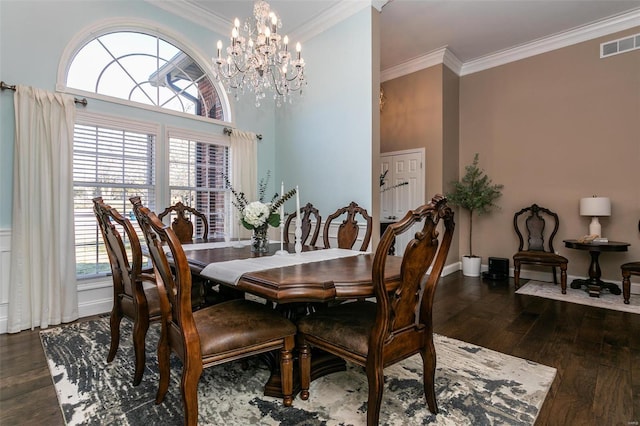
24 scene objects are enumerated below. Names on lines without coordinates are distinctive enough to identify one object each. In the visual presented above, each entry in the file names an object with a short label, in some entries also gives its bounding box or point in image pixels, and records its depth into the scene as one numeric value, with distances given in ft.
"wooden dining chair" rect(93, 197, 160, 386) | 6.04
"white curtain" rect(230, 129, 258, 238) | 14.03
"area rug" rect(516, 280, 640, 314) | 11.59
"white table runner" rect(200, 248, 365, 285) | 5.61
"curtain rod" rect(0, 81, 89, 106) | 8.93
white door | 17.42
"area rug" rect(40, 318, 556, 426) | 5.34
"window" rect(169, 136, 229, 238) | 12.66
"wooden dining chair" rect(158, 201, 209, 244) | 10.46
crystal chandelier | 8.75
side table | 12.54
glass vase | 8.16
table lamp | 13.26
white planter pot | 16.84
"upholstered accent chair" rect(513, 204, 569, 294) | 14.39
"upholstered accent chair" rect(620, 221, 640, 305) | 11.73
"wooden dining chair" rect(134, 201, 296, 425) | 4.52
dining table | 4.77
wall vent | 13.43
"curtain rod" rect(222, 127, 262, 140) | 13.83
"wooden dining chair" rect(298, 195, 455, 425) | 4.58
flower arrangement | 7.84
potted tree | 16.69
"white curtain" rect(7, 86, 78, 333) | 9.13
